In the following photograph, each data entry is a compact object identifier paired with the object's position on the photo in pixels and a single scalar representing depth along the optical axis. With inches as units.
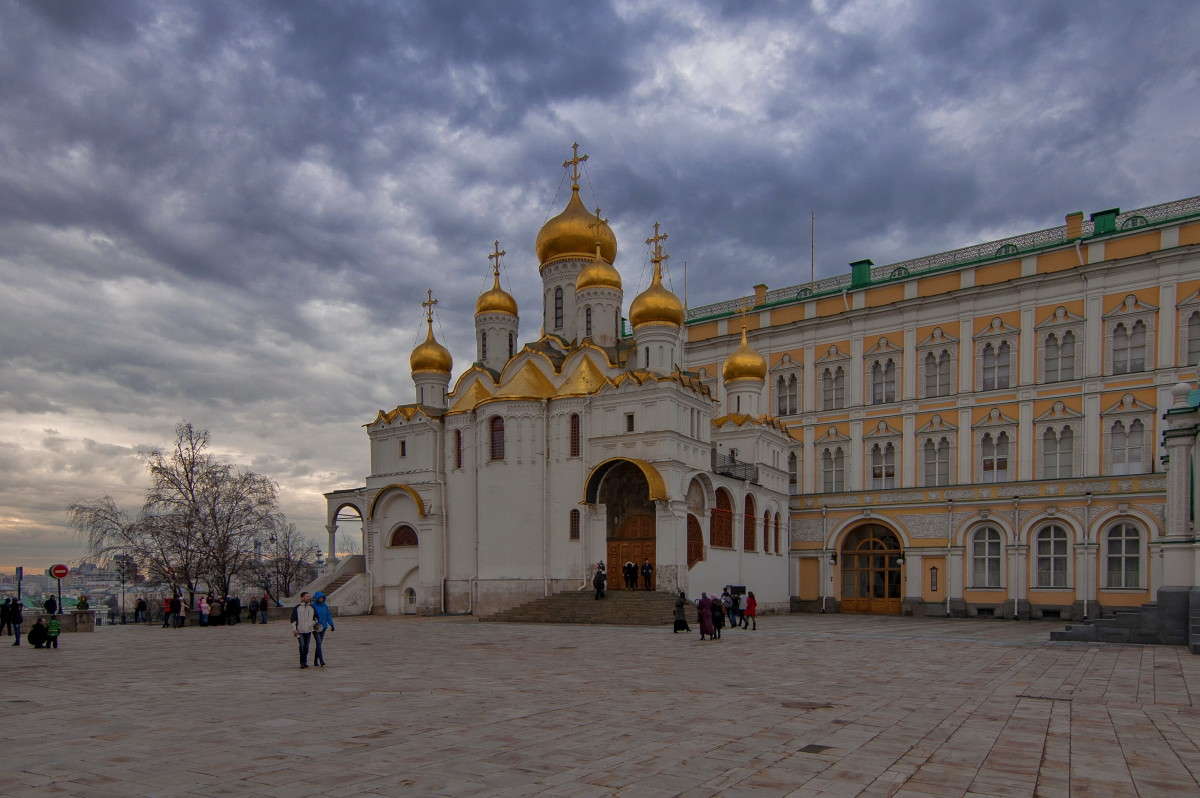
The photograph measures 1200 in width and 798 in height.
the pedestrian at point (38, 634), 805.9
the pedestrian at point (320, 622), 614.2
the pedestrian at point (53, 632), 805.9
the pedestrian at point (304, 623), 613.9
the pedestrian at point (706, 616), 825.5
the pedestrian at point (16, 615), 859.4
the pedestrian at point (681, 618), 942.4
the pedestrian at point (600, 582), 1152.2
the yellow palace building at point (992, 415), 1283.2
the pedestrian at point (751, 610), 1003.3
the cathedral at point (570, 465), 1249.4
